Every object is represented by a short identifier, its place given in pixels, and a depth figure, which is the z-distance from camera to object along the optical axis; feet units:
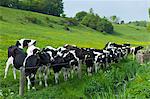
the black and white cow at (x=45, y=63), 49.75
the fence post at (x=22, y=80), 38.51
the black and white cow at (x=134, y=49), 110.36
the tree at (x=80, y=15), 330.34
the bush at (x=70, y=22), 226.97
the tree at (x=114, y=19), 492.99
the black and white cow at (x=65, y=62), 52.32
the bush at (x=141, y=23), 531.70
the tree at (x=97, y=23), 261.03
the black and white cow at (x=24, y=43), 58.39
